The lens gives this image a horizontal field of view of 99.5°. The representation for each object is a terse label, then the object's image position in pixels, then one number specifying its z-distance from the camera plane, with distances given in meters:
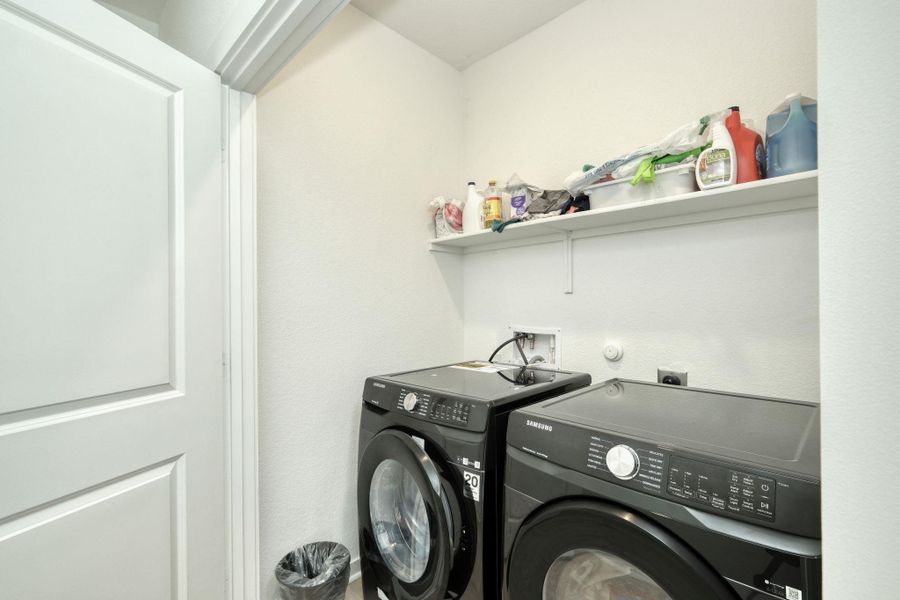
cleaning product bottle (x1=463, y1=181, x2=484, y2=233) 2.03
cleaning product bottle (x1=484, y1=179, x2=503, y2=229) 1.95
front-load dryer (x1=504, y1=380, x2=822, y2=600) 0.66
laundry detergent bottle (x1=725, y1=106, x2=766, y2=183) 1.25
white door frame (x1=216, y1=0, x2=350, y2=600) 1.38
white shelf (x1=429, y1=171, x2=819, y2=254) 1.23
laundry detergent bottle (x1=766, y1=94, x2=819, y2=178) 1.14
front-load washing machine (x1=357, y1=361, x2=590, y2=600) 1.17
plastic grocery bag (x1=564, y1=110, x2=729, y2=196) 1.33
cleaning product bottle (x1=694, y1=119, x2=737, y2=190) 1.25
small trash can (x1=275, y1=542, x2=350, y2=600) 1.42
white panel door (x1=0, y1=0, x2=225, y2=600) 0.81
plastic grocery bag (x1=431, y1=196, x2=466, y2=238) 2.12
